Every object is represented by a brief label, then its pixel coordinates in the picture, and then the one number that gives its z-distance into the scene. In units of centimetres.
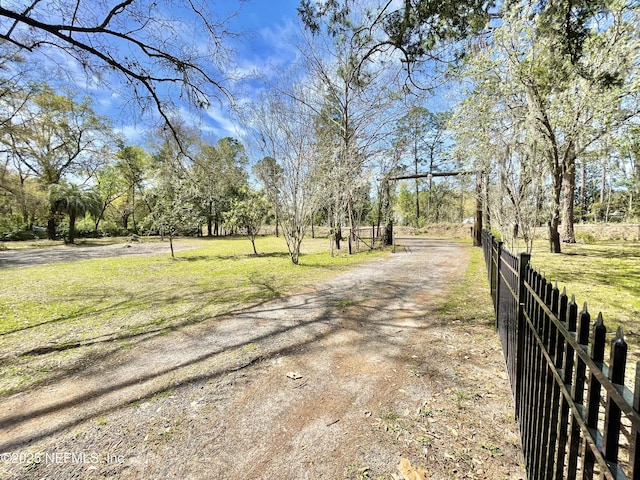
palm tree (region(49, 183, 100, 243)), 1947
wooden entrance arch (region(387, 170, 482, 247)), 1146
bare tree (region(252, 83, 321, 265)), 851
